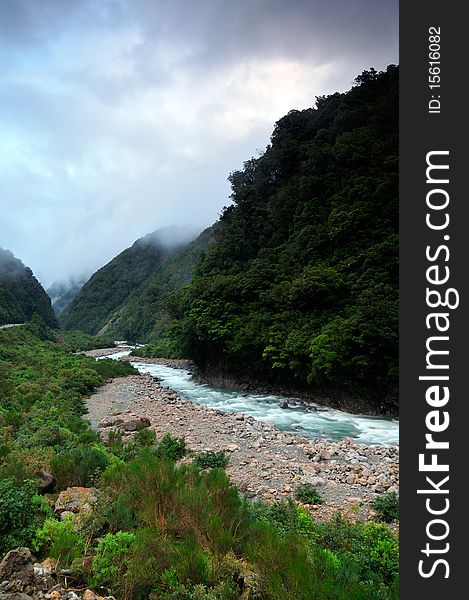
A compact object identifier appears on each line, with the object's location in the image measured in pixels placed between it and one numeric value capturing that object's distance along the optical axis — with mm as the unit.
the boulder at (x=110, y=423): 12098
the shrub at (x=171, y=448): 8683
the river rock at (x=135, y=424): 11656
